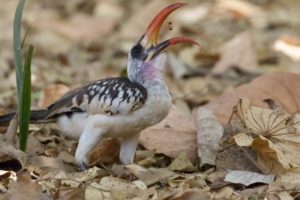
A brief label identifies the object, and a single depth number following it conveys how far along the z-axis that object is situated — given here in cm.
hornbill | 764
